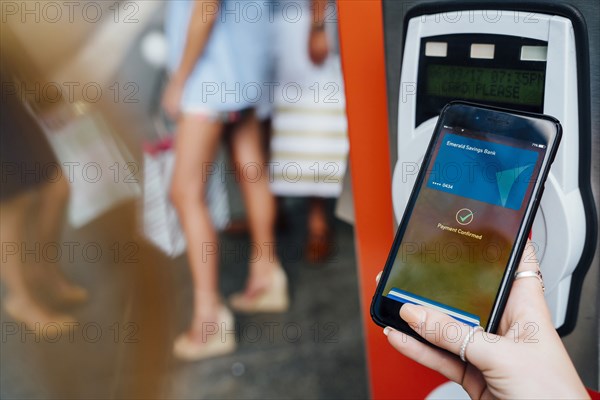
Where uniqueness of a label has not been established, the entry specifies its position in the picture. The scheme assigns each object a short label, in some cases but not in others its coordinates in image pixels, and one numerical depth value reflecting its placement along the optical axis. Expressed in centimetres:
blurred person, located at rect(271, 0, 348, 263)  138
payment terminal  54
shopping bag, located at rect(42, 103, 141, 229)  86
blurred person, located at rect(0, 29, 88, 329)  66
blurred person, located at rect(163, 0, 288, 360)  123
